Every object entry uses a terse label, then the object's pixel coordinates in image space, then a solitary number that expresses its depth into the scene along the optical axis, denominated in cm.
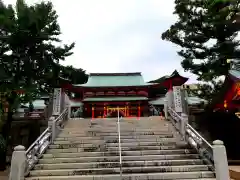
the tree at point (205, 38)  1114
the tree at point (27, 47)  993
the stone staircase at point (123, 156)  571
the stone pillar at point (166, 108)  980
